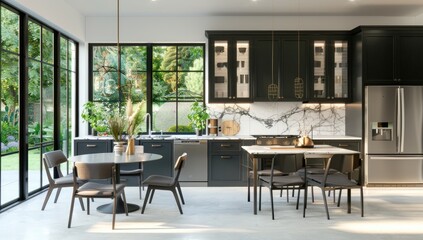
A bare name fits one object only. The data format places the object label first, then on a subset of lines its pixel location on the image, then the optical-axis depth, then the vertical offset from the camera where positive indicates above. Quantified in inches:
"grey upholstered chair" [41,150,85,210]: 208.1 -30.8
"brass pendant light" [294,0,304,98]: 299.2 +41.9
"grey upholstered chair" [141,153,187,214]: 205.5 -32.1
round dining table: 197.9 -20.1
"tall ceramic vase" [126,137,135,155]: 218.5 -15.4
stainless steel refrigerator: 283.7 -14.5
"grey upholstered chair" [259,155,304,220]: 199.2 -30.9
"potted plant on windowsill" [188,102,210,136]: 298.7 +0.1
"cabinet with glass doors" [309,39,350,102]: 301.9 +32.4
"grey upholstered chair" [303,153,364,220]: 198.8 -31.3
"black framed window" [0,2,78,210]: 212.2 +9.9
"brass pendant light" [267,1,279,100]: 282.9 +16.4
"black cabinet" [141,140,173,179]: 287.1 -25.0
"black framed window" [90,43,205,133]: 318.3 +29.3
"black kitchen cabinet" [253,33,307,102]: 300.0 +36.2
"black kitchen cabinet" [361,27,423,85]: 287.0 +41.5
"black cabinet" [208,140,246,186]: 287.3 -31.7
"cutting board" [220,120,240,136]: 313.7 -7.3
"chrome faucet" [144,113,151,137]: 316.9 -1.8
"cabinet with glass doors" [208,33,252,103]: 299.4 +33.3
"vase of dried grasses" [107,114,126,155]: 217.0 -5.7
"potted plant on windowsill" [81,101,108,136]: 301.6 +0.0
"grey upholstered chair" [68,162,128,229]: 180.7 -27.3
